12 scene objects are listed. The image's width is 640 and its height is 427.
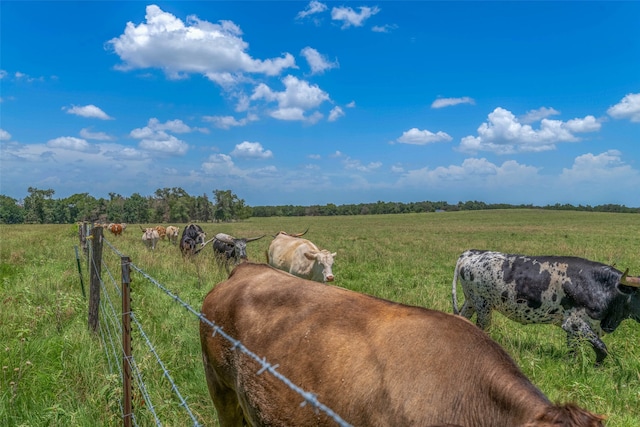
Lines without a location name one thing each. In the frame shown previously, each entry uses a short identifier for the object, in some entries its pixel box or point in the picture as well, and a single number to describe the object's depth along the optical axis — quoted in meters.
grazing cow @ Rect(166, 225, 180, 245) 26.62
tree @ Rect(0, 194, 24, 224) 111.50
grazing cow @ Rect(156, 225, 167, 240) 26.80
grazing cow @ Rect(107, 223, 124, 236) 32.41
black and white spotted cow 6.16
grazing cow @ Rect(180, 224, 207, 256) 18.29
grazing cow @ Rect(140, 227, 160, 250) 23.11
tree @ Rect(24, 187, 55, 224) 102.25
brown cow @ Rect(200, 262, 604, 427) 1.92
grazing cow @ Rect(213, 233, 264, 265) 14.79
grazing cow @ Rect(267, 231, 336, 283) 10.24
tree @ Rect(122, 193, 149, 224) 102.69
